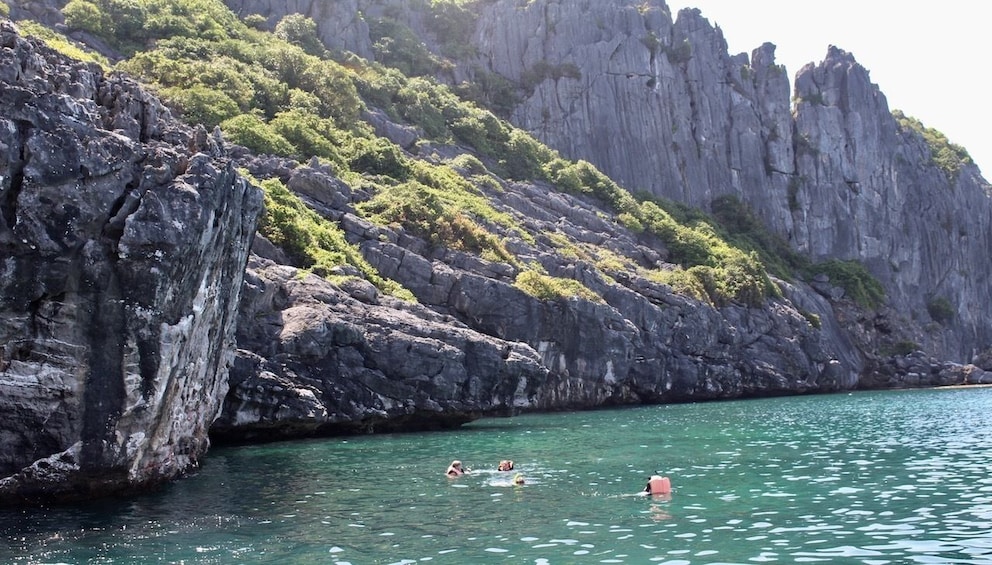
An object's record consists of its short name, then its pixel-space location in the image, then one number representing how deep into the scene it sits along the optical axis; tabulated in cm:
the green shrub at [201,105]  5844
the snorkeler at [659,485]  2072
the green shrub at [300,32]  8175
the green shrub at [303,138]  6100
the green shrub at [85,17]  6731
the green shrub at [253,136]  5625
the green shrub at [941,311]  10162
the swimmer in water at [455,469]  2497
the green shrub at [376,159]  6362
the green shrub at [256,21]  8325
